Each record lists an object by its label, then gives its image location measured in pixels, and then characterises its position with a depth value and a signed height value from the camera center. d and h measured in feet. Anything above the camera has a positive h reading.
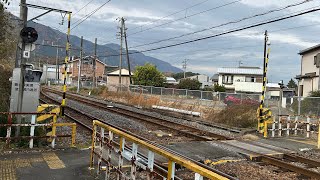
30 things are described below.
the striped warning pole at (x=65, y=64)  47.44 +4.22
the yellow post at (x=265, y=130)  47.11 -4.46
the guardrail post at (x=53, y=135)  29.53 -3.94
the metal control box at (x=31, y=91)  36.68 +0.01
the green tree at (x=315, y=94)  89.51 +1.91
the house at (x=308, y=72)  114.66 +10.47
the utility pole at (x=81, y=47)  173.21 +23.94
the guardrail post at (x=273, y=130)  47.39 -4.47
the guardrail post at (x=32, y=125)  28.47 -2.95
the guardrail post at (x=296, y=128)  47.70 -4.25
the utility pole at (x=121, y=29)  171.42 +34.21
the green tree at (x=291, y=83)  341.21 +18.19
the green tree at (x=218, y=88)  180.46 +5.19
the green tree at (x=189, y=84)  205.85 +7.83
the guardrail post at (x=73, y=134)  30.97 -3.96
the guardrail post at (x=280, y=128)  48.31 -4.26
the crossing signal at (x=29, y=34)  31.14 +5.42
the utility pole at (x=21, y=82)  31.44 +0.79
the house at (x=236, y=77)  249.75 +16.80
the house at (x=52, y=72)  383.69 +23.23
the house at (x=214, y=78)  319.16 +18.97
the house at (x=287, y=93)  58.39 +1.24
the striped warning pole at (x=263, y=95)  49.53 +0.54
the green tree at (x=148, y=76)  192.13 +11.28
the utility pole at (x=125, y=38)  158.86 +28.61
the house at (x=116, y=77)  286.54 +15.07
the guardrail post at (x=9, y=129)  27.43 -3.28
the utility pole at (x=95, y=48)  181.31 +25.55
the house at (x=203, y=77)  405.02 +25.22
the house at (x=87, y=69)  340.80 +26.79
